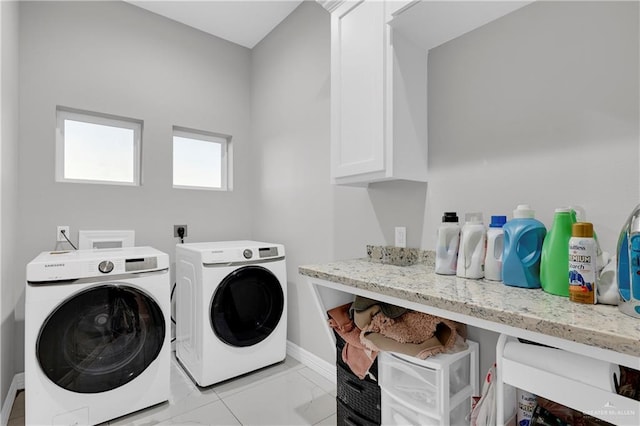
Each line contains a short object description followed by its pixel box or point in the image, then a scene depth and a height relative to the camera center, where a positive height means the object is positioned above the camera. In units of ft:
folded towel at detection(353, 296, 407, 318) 4.57 -1.37
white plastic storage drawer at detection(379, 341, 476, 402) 3.98 -2.11
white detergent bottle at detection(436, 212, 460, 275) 4.48 -0.44
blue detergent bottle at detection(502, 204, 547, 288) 3.60 -0.42
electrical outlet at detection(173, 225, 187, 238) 9.00 -0.46
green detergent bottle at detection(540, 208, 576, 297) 3.29 -0.43
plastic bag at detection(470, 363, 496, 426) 3.51 -2.18
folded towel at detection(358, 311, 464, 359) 4.18 -1.66
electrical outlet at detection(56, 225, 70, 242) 7.33 -0.41
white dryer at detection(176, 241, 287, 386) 6.81 -2.19
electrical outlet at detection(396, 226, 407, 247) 5.72 -0.39
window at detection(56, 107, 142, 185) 7.93 +1.80
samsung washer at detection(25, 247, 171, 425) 5.16 -2.17
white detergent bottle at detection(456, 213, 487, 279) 4.16 -0.47
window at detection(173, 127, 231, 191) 9.72 +1.79
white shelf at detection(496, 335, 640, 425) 2.37 -1.49
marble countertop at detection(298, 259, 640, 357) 2.34 -0.87
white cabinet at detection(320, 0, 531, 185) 4.60 +2.30
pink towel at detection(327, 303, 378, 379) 4.66 -1.96
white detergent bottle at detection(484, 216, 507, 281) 4.00 -0.45
